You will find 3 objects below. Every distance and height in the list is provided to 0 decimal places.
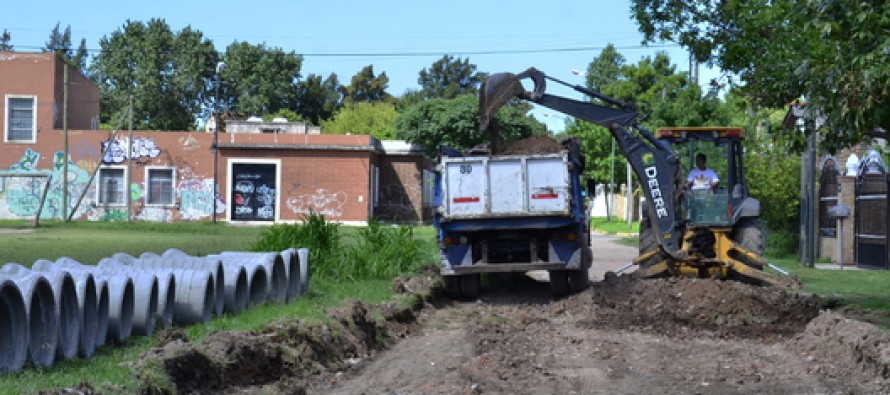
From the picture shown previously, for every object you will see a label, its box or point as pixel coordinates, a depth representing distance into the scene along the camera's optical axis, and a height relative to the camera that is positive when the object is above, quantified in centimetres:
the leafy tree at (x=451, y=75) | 10512 +1293
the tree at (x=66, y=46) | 11669 +1809
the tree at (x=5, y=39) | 10527 +1641
